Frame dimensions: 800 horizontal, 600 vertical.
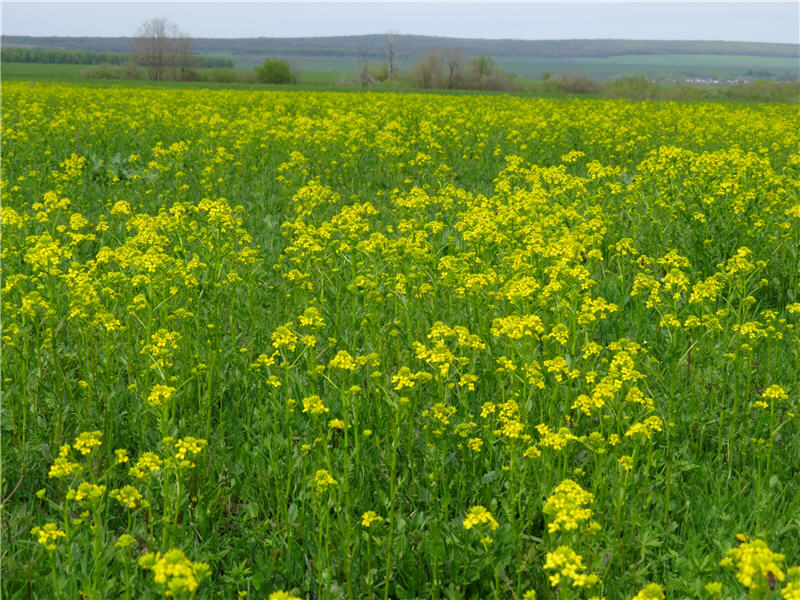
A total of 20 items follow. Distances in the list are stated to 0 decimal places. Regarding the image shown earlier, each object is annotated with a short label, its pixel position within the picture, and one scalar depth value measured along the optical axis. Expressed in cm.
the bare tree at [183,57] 6812
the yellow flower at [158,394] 322
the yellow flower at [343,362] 328
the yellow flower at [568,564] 195
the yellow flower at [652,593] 198
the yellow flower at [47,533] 248
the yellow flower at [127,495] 259
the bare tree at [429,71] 6097
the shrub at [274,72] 6494
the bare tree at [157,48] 7688
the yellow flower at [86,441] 280
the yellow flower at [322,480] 283
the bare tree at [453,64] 6031
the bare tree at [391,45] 8506
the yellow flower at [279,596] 188
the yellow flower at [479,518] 248
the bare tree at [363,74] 6506
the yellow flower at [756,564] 182
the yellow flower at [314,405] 305
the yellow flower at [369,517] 286
